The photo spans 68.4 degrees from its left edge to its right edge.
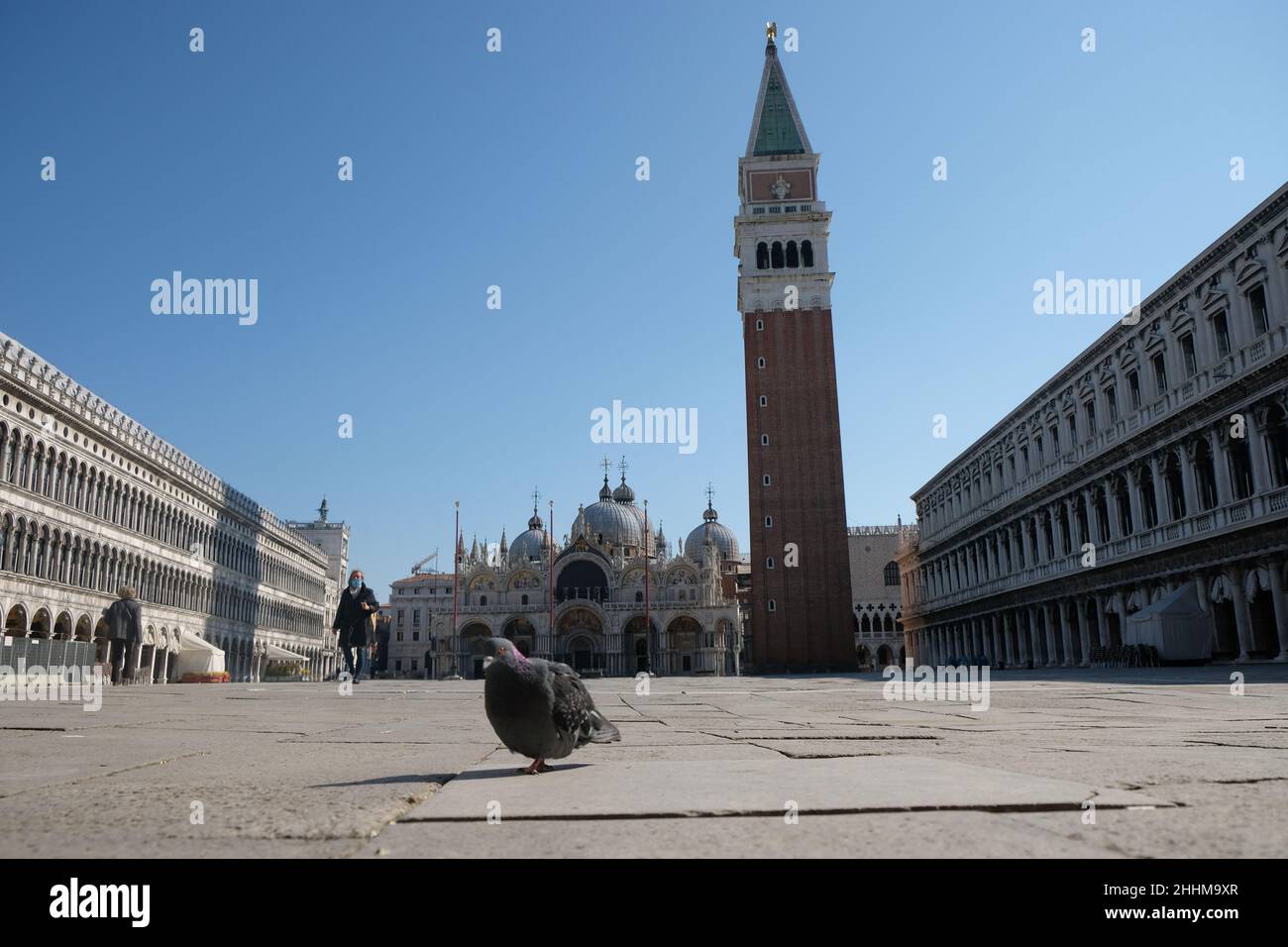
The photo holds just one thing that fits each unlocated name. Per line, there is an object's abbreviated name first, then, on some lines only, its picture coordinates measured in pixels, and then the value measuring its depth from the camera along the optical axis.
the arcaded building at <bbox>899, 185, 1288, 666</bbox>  22.77
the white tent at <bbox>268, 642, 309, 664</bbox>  56.78
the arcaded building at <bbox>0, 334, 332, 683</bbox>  30.02
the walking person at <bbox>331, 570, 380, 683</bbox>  16.92
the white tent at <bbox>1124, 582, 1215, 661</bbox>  24.56
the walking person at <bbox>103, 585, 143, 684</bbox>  16.36
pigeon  3.50
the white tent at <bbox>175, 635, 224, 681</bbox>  33.78
